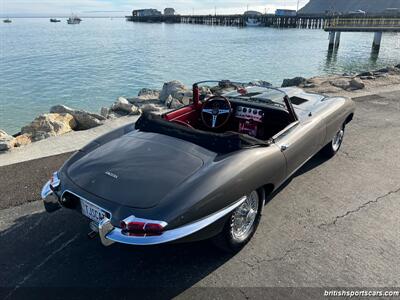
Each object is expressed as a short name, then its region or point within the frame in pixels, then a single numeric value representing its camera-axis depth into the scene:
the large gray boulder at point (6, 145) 5.87
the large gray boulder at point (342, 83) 11.53
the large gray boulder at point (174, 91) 11.57
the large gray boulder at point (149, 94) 13.78
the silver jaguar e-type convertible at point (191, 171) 2.61
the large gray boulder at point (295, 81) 15.19
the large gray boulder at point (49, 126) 7.24
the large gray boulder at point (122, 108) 10.15
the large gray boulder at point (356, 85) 11.16
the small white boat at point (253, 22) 93.62
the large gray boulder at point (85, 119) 7.94
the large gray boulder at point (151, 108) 9.82
